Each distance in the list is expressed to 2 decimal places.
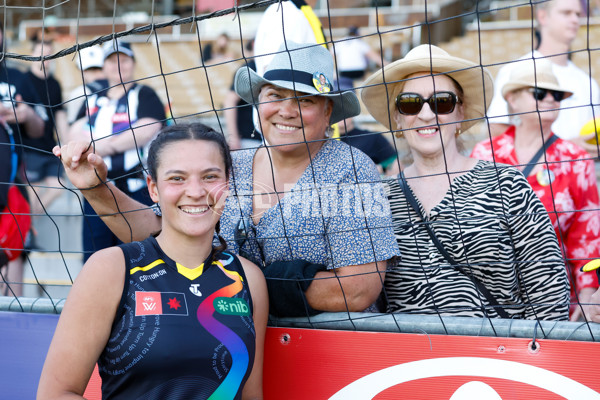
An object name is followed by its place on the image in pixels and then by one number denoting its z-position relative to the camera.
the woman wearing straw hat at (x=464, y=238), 2.50
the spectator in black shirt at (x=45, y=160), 5.26
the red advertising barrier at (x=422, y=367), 2.04
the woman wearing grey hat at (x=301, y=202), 2.37
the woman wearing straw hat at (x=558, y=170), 3.30
